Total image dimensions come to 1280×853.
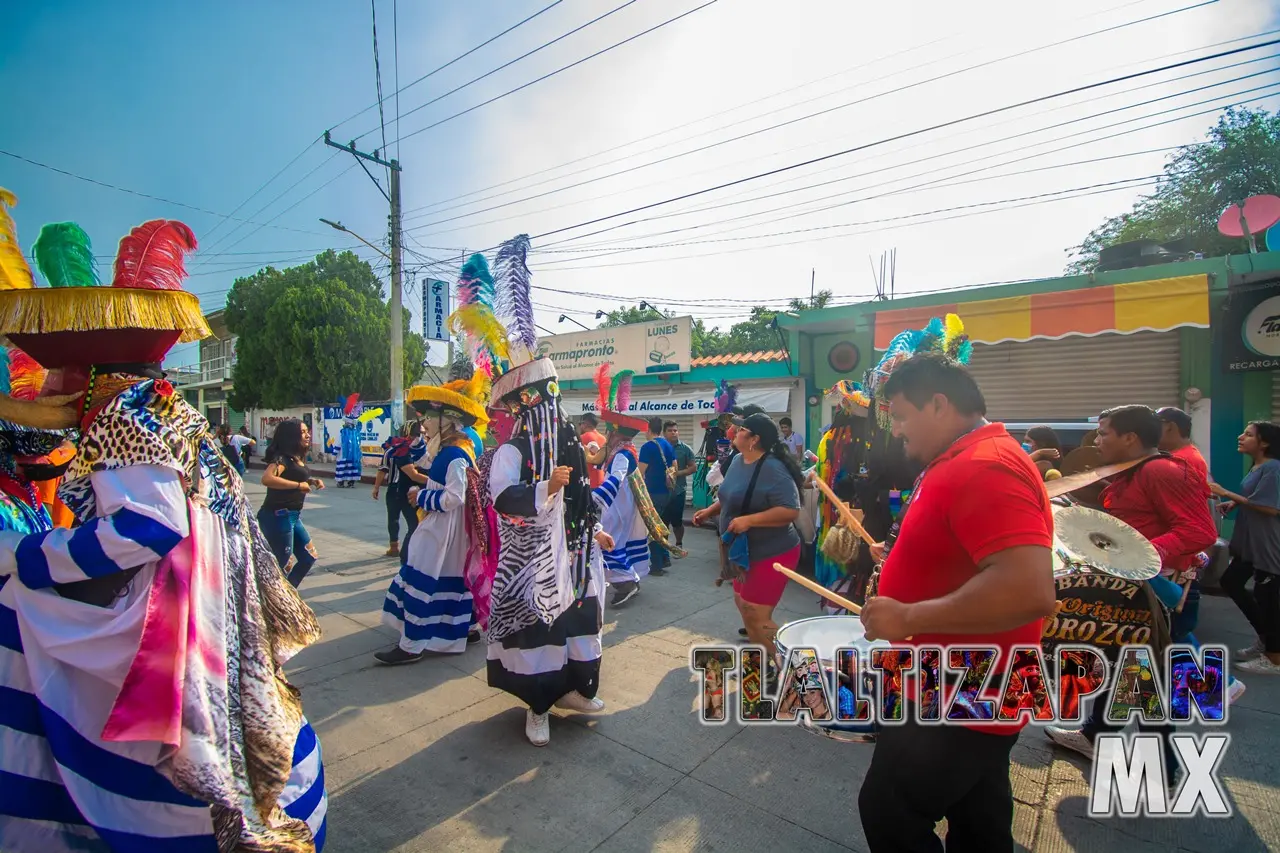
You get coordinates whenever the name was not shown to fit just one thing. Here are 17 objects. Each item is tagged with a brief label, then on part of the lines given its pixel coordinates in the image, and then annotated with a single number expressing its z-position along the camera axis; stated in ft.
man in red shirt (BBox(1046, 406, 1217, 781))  9.57
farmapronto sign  41.83
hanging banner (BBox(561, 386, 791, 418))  35.96
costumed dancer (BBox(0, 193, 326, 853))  5.56
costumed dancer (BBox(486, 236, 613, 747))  10.48
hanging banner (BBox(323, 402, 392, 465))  63.98
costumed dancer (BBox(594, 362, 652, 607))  18.86
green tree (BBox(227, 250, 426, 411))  78.07
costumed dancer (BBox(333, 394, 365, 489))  54.29
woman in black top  16.07
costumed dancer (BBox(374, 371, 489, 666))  14.37
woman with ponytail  11.86
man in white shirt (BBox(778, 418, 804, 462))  31.53
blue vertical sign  51.88
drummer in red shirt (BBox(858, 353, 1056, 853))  4.93
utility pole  50.47
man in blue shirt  23.58
